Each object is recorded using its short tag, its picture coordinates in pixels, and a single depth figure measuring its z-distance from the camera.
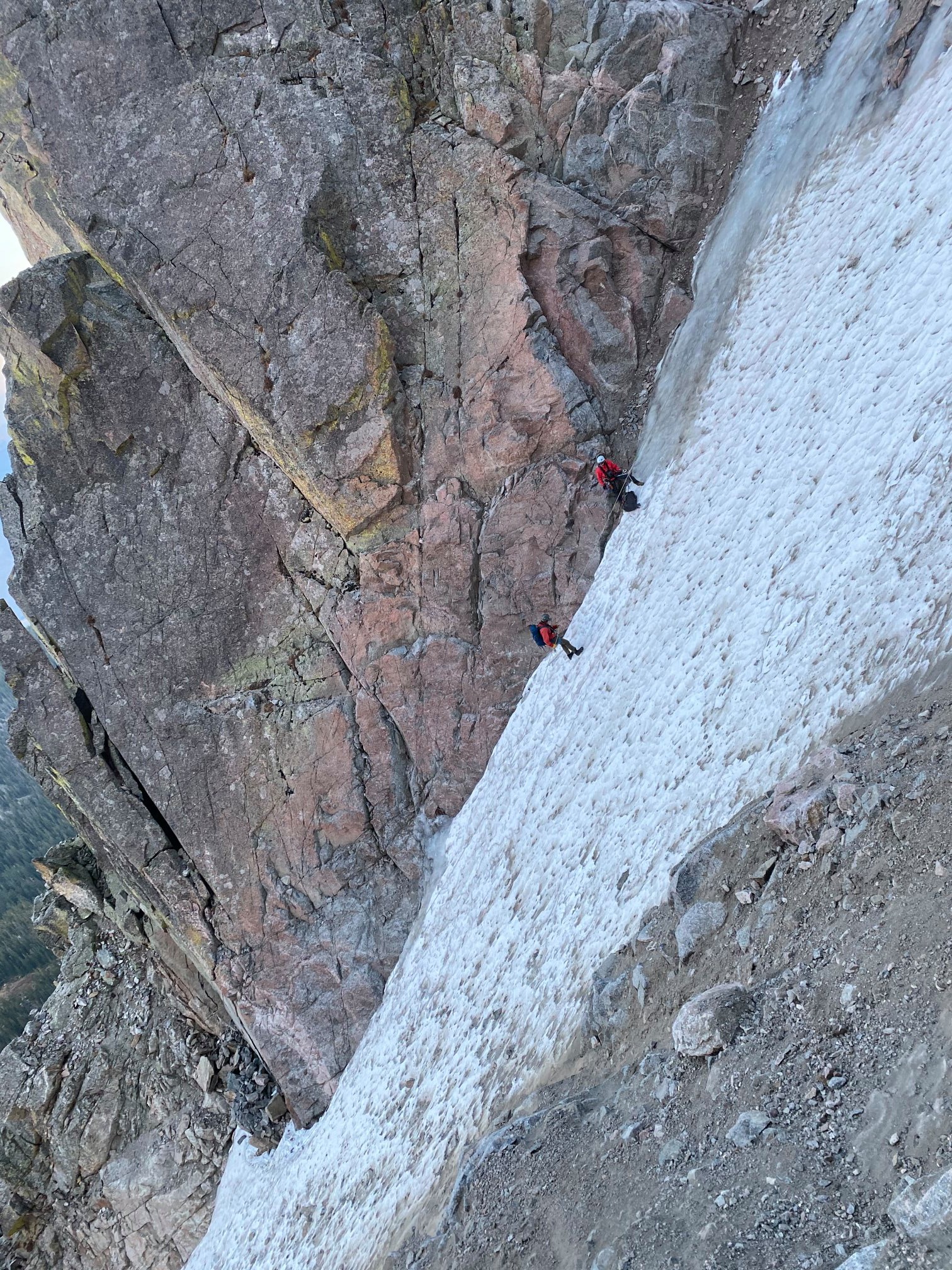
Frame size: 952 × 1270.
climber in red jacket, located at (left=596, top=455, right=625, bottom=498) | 17.53
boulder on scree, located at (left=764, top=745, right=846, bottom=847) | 8.99
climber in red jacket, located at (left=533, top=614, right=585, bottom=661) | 17.61
